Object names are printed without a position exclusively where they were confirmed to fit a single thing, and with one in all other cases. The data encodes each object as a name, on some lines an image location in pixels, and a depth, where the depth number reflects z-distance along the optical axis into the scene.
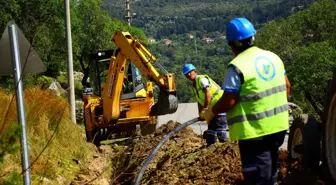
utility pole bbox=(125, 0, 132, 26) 63.90
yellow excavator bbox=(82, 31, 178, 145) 14.09
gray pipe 7.39
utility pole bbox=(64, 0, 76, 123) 20.85
